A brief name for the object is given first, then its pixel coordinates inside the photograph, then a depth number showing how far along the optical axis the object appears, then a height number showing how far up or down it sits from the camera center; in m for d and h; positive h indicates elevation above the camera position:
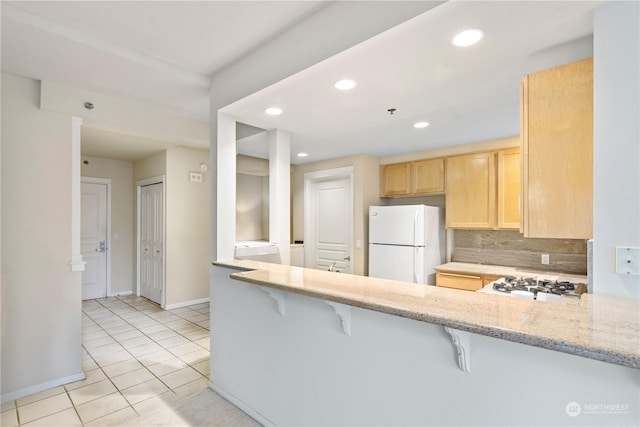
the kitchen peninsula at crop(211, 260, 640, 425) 0.93 -0.59
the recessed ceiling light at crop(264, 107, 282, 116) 2.42 +0.81
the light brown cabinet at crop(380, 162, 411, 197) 4.46 +0.49
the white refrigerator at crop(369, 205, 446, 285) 3.77 -0.38
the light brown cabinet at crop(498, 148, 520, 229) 3.57 +0.30
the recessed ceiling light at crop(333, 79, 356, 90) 1.96 +0.84
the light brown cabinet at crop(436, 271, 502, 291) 3.47 -0.79
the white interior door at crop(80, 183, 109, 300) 5.21 -0.44
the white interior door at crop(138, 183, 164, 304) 4.78 -0.46
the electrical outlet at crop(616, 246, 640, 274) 1.09 -0.17
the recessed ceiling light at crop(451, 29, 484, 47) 1.45 +0.84
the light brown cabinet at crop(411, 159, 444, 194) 4.13 +0.50
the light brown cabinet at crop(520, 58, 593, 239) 1.36 +0.28
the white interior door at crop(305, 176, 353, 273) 4.74 -0.19
